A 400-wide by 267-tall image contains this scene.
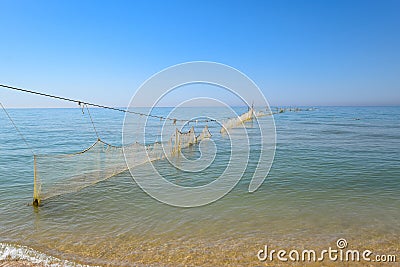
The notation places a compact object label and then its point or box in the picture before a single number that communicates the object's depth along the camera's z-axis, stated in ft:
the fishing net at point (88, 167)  23.00
